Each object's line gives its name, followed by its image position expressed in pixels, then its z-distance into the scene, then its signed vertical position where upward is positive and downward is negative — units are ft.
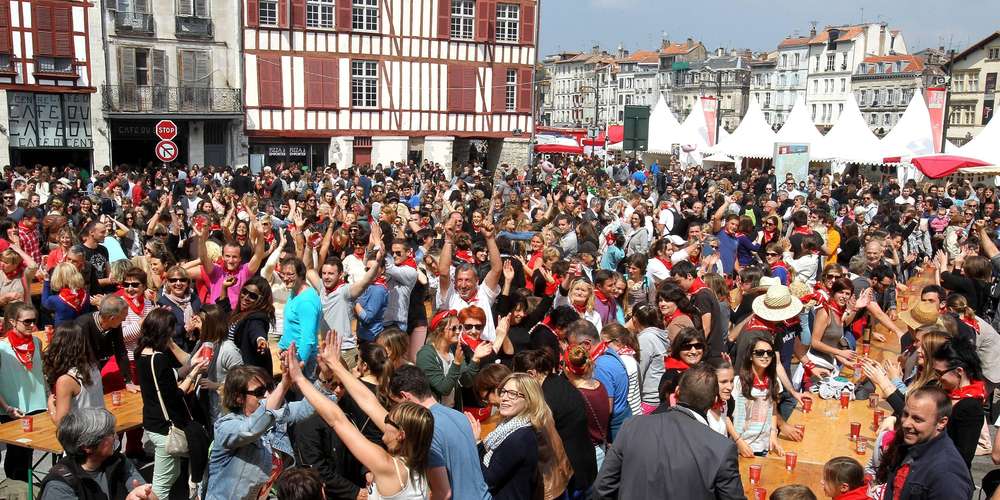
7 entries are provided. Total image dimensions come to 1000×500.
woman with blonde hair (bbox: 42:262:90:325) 24.13 -4.68
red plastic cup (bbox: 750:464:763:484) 16.69 -6.38
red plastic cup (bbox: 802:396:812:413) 21.20 -6.40
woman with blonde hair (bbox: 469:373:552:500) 14.39 -5.09
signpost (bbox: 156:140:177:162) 48.19 -1.39
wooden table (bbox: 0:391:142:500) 17.98 -6.51
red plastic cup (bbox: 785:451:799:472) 17.30 -6.33
